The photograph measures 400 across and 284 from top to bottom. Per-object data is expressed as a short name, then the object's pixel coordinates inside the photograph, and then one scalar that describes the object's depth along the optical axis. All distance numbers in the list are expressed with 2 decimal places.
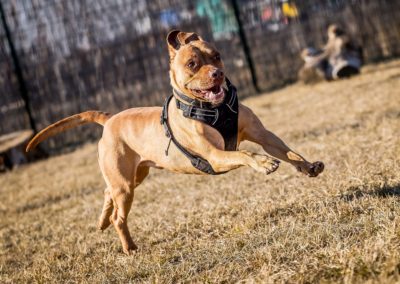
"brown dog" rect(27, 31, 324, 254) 5.31
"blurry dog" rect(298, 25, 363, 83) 16.10
